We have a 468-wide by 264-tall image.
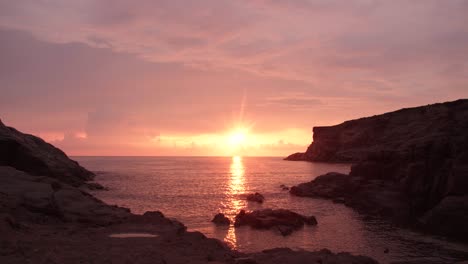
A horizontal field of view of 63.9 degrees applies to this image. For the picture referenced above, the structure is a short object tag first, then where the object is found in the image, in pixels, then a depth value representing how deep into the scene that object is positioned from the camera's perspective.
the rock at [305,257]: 24.69
